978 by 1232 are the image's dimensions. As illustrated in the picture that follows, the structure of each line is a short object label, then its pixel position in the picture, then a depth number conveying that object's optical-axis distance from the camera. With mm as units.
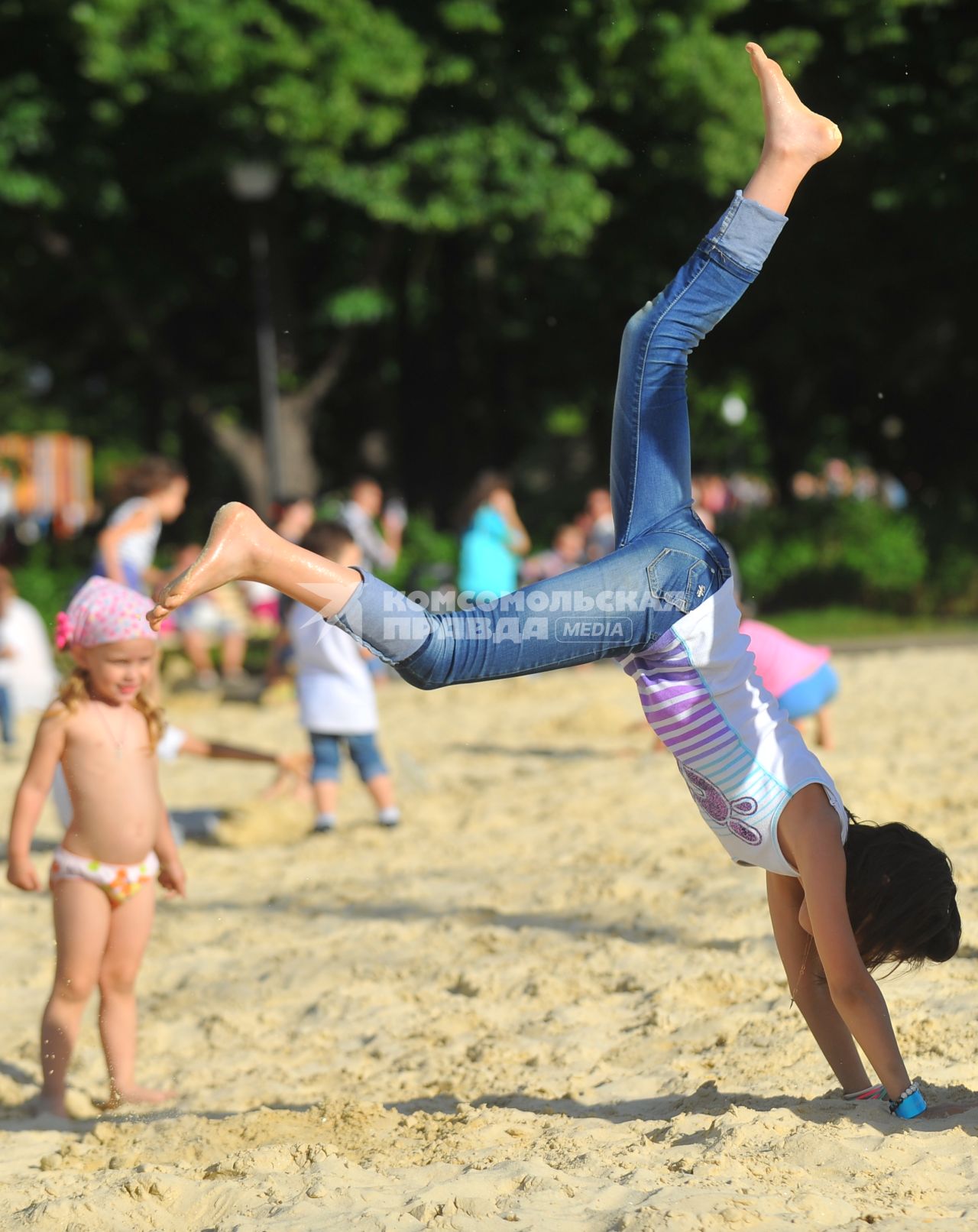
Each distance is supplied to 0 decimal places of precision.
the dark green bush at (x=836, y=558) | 17609
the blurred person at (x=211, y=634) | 14703
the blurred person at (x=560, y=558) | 15828
